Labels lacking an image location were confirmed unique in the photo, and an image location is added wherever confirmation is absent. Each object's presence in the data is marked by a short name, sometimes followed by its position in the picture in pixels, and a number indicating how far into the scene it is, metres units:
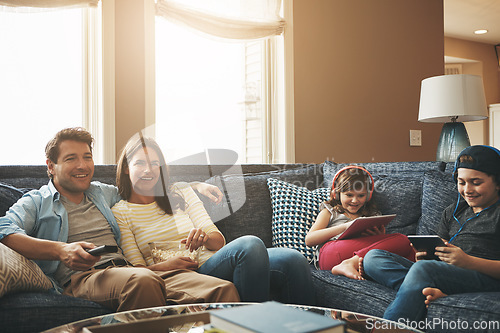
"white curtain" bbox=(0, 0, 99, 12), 2.29
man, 1.41
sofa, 1.70
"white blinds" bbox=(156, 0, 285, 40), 2.78
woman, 1.62
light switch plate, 3.87
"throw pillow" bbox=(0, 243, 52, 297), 1.29
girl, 1.91
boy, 1.47
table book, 0.62
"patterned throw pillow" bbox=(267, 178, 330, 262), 2.15
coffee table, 0.83
